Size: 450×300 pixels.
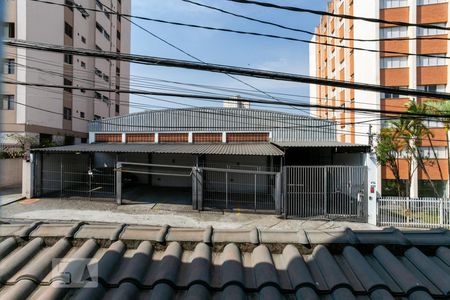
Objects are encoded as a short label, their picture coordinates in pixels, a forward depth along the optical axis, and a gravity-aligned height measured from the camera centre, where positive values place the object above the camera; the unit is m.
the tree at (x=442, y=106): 13.07 +2.47
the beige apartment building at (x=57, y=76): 20.26 +7.56
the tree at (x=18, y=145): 19.52 +0.67
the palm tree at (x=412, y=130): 14.56 +1.46
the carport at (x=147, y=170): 15.35 -1.11
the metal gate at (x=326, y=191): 12.46 -1.73
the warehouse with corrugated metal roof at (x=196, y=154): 15.34 -0.04
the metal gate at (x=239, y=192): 14.95 -2.50
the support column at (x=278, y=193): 13.00 -1.86
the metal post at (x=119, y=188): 14.70 -1.86
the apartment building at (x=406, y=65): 19.08 +6.65
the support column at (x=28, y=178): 15.45 -1.39
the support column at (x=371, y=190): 11.88 -1.57
